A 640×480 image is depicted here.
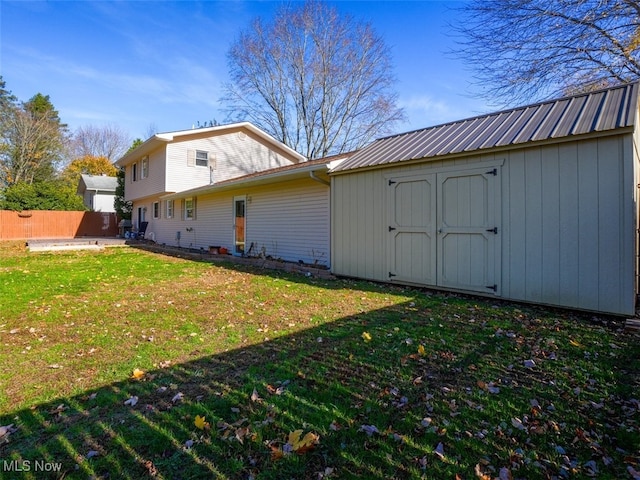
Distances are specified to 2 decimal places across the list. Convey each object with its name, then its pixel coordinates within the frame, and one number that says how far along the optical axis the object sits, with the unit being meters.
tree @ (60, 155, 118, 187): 38.55
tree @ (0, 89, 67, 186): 29.03
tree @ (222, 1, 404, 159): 24.06
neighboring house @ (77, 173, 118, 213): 31.50
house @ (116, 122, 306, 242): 16.89
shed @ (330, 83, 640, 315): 4.66
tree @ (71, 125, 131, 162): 40.97
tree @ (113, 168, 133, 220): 24.50
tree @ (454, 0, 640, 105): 10.73
